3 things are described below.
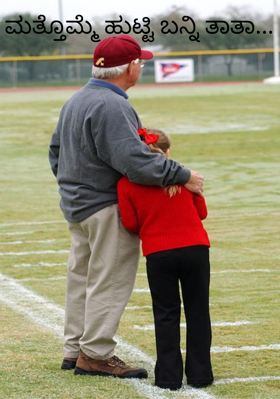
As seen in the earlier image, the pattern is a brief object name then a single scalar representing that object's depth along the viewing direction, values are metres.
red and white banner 115.94
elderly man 9.98
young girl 9.95
